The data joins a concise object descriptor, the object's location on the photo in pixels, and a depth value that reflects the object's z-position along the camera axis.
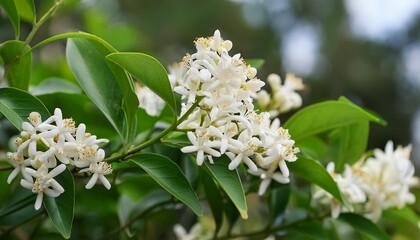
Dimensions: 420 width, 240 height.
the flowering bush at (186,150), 0.63
